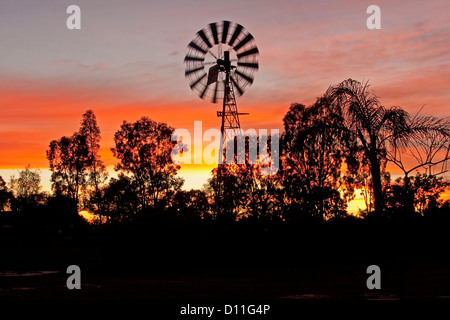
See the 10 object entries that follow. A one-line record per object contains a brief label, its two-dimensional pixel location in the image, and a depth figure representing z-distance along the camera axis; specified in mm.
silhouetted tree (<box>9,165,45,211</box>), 95938
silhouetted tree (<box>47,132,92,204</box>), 56906
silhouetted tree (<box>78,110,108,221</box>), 55750
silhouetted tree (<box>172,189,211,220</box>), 41188
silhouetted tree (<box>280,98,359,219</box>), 33812
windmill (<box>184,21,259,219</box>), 36156
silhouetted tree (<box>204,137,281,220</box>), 36125
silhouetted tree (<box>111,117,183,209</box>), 50375
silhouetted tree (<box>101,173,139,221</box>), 47681
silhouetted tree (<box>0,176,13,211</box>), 83681
